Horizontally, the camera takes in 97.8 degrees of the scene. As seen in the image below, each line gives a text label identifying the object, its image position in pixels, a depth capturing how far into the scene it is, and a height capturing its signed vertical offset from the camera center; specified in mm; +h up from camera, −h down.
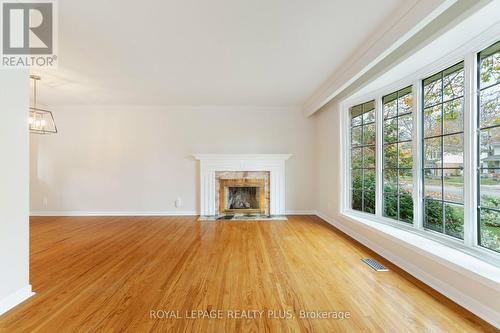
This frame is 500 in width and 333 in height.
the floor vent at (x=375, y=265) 2279 -1087
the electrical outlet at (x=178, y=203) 4930 -849
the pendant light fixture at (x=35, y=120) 3356 +708
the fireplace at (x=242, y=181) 4820 -353
